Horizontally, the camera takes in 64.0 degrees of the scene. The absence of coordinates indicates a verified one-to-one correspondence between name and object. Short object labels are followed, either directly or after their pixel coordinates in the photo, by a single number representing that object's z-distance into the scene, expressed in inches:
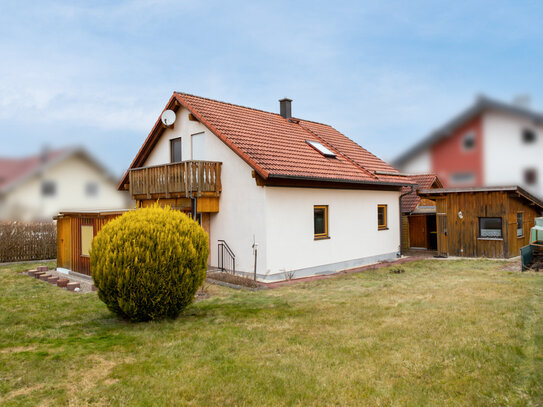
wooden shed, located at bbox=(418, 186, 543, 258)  689.0
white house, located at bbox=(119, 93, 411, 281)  538.6
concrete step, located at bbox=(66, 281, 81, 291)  482.0
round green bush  304.7
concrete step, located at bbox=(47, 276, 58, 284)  538.0
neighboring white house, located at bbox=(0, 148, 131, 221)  1139.3
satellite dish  649.0
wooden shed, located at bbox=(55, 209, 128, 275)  546.0
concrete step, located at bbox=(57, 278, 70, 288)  505.8
